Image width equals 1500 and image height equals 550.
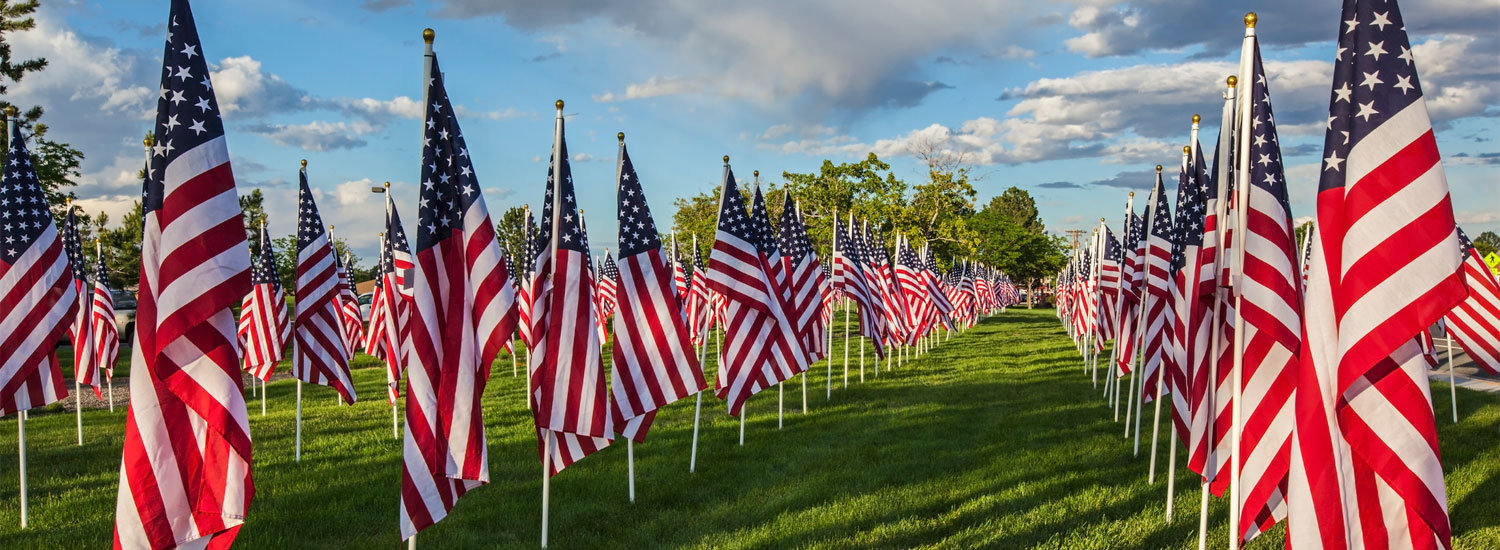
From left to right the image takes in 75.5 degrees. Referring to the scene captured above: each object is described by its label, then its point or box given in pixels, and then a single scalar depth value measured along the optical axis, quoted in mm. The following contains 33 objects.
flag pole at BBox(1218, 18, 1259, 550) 5695
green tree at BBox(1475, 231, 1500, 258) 82300
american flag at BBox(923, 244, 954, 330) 26353
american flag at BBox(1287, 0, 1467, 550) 4758
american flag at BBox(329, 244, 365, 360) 23266
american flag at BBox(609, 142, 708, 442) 9688
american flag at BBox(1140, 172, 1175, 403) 10453
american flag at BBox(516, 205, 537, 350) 17250
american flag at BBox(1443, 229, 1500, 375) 14953
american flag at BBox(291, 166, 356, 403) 12070
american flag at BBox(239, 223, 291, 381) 14688
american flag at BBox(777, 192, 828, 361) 15462
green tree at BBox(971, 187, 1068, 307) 84644
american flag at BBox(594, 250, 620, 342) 27666
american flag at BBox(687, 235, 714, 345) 25594
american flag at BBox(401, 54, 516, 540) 6621
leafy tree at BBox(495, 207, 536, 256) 104438
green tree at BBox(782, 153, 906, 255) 41469
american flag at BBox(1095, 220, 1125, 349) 18984
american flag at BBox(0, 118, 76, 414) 9156
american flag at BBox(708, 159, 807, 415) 12398
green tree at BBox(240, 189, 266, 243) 73750
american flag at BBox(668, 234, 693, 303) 32525
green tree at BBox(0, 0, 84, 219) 28922
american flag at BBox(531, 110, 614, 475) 8664
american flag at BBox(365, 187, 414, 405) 13844
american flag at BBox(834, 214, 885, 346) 18047
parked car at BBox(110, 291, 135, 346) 32625
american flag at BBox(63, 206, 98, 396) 14391
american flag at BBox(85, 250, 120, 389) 17109
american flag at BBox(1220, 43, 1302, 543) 5801
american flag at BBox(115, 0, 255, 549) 5473
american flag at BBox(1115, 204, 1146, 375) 13344
